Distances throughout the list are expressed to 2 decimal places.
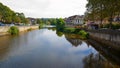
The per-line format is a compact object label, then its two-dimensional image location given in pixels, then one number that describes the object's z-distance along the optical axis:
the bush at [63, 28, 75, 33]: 25.96
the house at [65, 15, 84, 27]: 46.36
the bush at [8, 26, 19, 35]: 23.28
